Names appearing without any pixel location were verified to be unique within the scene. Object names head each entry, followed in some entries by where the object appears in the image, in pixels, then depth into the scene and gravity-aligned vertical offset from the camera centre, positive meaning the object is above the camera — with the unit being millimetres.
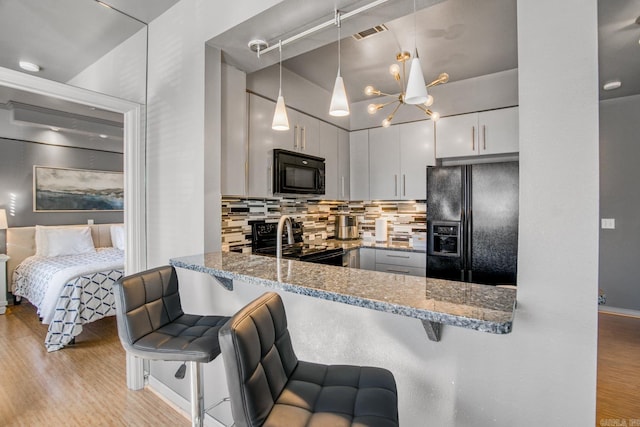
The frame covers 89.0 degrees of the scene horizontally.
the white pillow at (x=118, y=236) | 2504 -186
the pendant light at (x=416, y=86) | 1267 +486
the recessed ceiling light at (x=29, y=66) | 1786 +819
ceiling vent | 2371 +1331
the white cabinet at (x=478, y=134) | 3164 +770
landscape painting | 2248 +169
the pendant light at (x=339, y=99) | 1542 +533
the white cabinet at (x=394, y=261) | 3420 -562
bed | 2152 -481
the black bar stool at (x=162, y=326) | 1240 -506
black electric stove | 2881 -367
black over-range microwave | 2873 +361
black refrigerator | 2791 -119
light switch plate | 4020 -184
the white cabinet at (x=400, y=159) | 3584 +577
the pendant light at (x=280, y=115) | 1740 +513
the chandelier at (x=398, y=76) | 2414 +1028
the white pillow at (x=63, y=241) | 2267 -215
